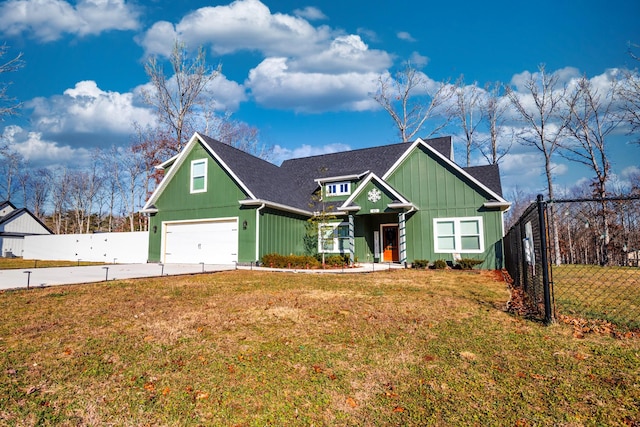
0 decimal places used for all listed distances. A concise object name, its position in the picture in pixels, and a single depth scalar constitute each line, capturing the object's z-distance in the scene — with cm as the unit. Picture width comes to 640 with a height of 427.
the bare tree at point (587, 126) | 2406
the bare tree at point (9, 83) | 1519
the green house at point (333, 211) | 1697
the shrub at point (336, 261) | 1647
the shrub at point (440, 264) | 1577
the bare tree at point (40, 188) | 4922
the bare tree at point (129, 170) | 3969
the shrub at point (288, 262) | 1599
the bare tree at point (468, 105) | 3123
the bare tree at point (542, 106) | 2430
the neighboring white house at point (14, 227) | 3544
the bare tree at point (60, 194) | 4862
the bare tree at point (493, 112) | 3047
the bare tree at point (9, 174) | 4427
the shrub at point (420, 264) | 1642
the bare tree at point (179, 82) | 2716
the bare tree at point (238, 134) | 3275
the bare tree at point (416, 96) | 3048
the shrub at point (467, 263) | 1563
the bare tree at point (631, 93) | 2009
